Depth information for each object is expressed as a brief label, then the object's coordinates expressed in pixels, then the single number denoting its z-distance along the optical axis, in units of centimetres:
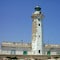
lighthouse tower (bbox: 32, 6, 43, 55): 3148
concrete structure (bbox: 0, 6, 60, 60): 3040
